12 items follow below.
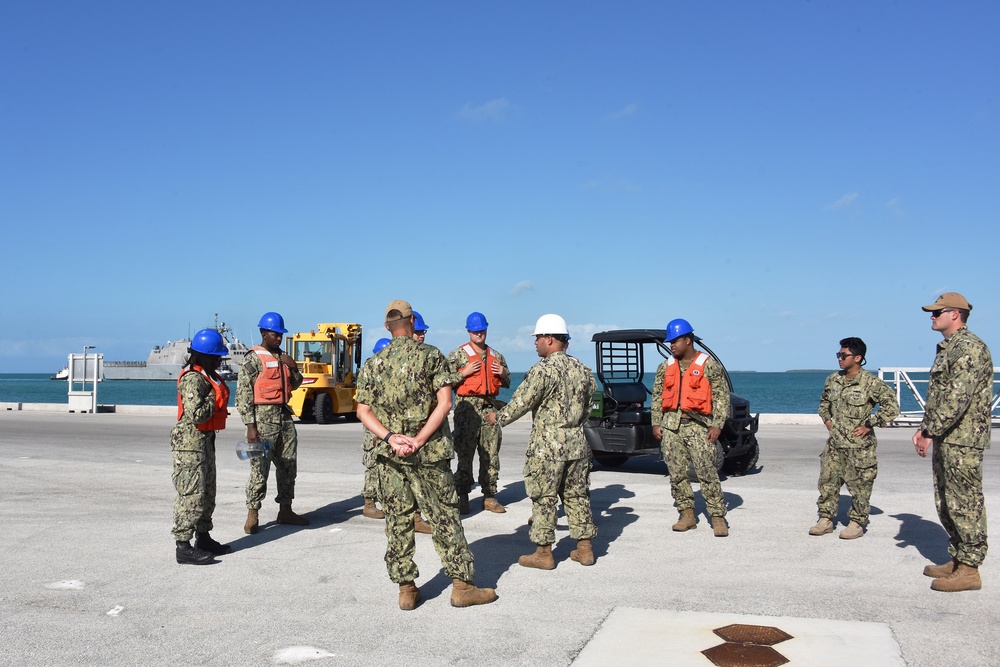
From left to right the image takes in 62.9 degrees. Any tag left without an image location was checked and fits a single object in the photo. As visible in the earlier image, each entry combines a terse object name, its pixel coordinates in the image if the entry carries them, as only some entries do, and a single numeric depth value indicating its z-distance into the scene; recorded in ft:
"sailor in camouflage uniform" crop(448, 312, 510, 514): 27.04
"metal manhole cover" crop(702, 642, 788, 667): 13.62
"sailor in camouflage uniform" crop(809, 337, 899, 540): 23.80
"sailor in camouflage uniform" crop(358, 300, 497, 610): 16.63
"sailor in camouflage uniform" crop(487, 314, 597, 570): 20.21
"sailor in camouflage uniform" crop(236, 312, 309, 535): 24.64
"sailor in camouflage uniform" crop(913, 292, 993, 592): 17.87
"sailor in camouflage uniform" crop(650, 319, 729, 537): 24.31
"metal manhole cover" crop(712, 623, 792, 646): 14.71
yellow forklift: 72.49
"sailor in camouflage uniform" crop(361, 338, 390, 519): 26.81
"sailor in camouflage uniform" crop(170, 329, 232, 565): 20.45
